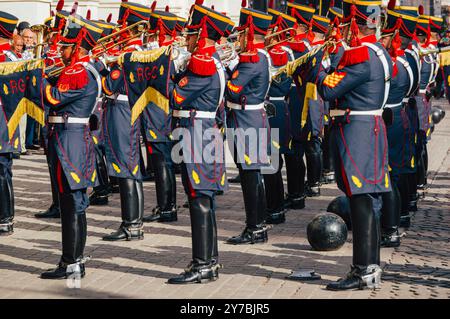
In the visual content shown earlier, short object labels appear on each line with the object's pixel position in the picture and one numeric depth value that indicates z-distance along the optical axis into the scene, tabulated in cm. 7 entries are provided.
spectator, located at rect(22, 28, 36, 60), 1639
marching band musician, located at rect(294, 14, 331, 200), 1260
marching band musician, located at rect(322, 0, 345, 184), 1238
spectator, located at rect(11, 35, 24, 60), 1499
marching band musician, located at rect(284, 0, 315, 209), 1250
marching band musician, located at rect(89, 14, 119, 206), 1270
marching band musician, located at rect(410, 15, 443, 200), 1256
